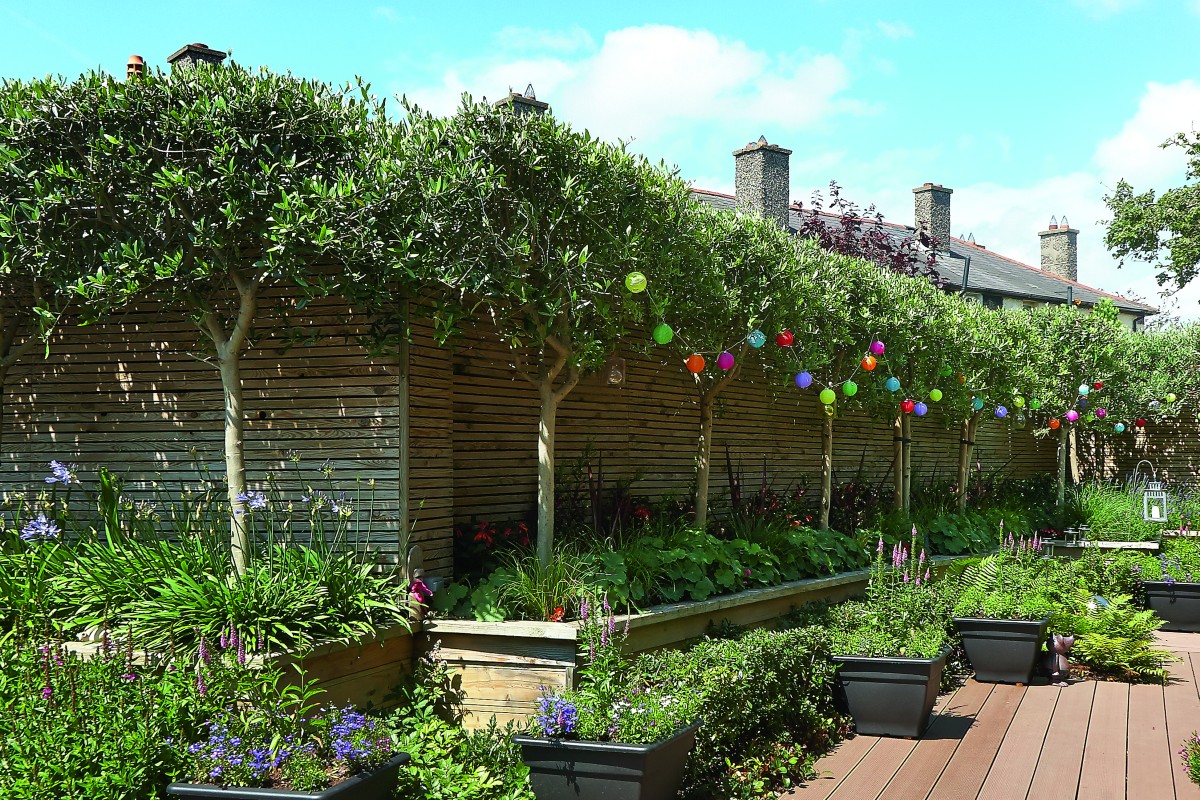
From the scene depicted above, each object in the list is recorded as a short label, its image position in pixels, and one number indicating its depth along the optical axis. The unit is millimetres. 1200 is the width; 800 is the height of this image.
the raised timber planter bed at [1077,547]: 11117
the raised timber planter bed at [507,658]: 5082
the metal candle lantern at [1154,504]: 12422
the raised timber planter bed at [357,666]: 4570
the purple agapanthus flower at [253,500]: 4965
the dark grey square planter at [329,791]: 3004
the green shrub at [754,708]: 4309
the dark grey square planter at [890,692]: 5082
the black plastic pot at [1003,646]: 6332
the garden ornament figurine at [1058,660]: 6523
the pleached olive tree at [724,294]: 6480
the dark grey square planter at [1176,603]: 8570
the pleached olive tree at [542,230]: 5074
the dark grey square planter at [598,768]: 3574
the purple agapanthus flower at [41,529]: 4910
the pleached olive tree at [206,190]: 4766
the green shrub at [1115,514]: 12015
